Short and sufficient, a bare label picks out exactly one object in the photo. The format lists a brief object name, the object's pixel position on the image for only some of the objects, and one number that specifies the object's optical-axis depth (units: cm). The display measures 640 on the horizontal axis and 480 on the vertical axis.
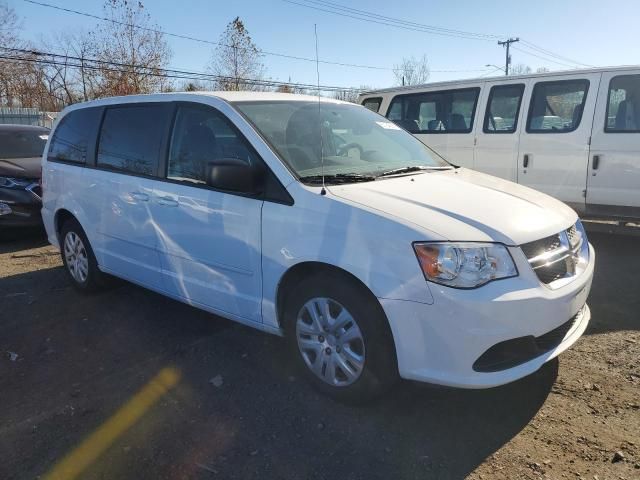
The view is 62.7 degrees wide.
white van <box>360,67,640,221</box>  602
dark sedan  721
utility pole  4650
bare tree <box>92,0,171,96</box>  2595
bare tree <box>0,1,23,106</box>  3448
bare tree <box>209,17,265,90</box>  2567
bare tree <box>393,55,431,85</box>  4178
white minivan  258
